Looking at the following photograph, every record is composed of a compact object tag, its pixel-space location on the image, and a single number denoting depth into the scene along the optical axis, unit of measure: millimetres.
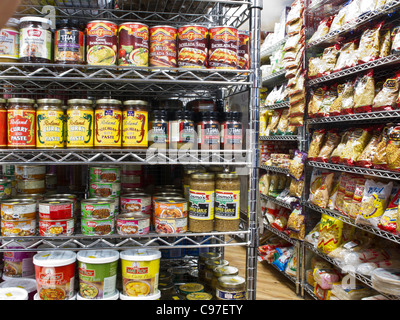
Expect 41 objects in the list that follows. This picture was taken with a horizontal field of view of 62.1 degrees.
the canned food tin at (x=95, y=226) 1442
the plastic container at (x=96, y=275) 1355
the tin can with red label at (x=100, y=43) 1372
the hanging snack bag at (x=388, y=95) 1776
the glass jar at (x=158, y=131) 1451
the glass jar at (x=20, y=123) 1370
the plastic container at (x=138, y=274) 1384
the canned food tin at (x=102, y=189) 1619
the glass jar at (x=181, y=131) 1475
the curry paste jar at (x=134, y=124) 1418
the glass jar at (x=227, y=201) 1491
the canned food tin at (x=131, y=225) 1452
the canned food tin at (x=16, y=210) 1405
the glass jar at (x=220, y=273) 1736
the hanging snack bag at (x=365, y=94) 1920
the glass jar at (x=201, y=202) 1480
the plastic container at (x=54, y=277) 1331
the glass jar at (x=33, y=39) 1329
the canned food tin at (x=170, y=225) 1475
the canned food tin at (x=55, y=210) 1400
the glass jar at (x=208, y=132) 1494
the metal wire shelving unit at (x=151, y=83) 1402
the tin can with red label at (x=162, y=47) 1420
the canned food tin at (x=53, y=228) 1412
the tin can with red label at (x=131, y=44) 1393
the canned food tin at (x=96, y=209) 1441
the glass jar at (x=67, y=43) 1356
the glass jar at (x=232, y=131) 1497
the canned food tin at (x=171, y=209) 1476
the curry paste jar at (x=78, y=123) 1393
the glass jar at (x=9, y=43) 1336
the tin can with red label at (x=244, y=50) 1534
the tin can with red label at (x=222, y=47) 1452
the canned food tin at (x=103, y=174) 1623
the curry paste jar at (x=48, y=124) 1382
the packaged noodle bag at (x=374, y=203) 1803
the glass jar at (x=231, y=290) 1556
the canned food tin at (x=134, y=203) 1556
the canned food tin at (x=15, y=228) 1409
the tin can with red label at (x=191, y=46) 1436
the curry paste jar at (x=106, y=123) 1398
